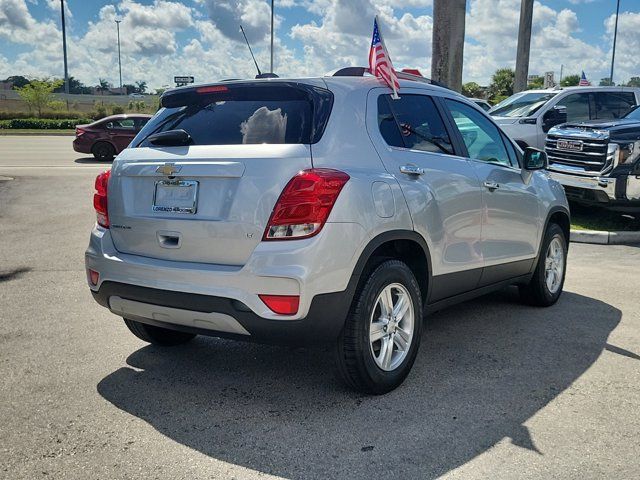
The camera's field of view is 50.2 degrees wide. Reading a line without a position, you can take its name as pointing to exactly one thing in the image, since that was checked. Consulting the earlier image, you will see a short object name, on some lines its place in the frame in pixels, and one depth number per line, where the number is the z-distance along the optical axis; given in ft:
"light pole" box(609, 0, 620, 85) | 173.68
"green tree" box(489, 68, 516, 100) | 214.28
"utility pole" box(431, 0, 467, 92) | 37.76
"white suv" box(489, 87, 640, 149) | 43.45
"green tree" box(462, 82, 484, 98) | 225.15
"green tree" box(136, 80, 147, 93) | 425.44
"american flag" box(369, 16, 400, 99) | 14.52
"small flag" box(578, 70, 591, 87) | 67.47
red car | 71.56
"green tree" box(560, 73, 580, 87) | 252.40
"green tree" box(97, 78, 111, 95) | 382.30
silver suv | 11.82
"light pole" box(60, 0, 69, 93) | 192.13
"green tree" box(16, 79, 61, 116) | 162.61
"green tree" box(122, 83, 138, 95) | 398.72
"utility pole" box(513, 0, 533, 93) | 68.95
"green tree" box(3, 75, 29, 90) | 239.60
